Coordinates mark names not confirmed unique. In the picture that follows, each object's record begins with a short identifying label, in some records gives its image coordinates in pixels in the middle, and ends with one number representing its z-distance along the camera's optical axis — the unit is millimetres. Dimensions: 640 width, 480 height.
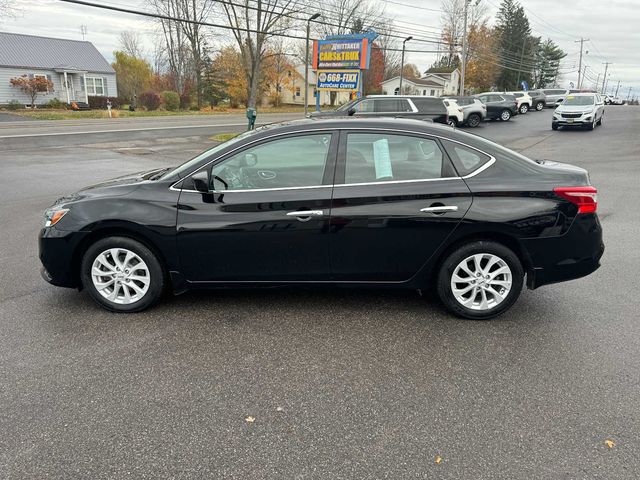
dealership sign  23458
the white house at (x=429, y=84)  71625
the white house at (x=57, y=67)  41844
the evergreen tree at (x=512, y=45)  81500
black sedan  4086
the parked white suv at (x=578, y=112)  25109
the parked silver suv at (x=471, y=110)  27609
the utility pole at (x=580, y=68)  94638
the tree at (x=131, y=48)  79312
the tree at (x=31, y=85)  40875
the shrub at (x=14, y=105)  38781
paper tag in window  4176
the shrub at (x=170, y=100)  43969
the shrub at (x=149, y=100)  42719
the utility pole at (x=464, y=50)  37812
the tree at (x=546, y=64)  98375
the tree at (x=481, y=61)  73825
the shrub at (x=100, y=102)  44031
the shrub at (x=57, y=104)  40562
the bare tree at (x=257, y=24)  38625
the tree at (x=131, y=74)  58184
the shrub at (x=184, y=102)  47031
